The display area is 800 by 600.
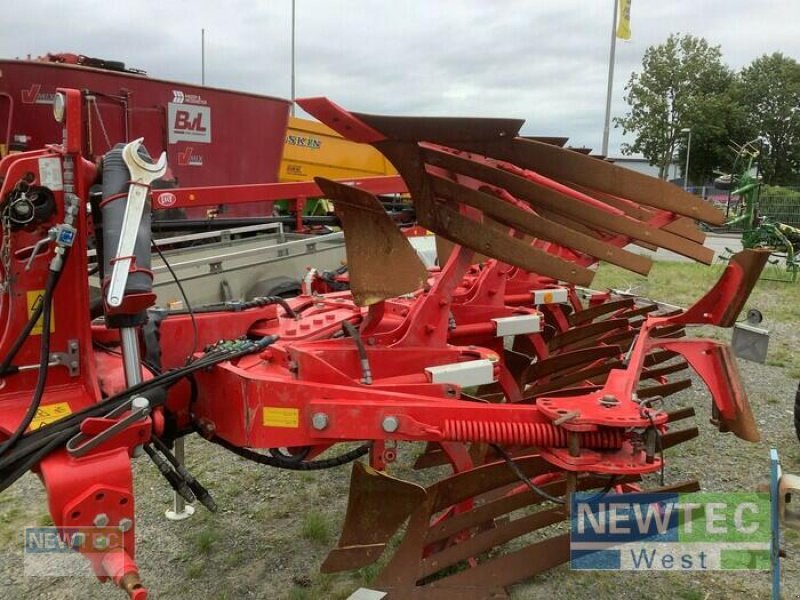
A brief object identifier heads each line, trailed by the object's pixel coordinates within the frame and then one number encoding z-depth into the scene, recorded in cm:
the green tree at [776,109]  3988
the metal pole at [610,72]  1457
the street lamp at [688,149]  3328
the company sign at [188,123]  749
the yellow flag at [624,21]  1494
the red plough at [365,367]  196
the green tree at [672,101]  3394
